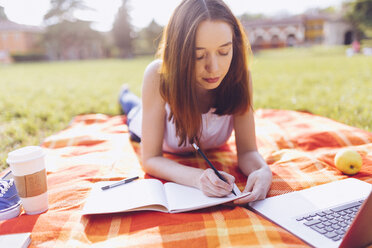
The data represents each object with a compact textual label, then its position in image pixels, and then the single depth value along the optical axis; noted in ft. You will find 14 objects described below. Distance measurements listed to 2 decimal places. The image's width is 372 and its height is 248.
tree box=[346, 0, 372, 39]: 81.05
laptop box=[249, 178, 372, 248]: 2.98
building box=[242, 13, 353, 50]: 133.80
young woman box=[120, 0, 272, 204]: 4.52
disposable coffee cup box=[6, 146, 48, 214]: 3.88
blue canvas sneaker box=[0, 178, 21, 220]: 4.17
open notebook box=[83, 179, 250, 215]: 4.08
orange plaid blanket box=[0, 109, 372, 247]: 3.61
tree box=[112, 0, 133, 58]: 95.55
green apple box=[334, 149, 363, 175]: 5.34
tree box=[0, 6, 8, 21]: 65.27
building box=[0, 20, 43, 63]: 101.71
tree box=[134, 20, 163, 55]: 100.53
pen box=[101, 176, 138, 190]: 4.67
